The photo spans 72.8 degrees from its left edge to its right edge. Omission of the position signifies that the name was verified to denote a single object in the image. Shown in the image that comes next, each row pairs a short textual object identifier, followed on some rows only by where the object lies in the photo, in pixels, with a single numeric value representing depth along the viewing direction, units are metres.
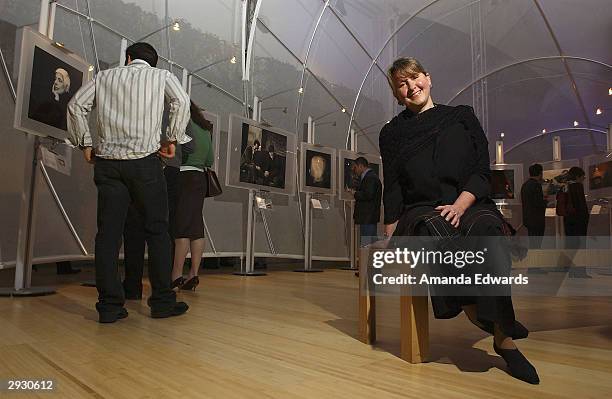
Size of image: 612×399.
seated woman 1.82
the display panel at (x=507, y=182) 12.07
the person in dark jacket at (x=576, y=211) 8.02
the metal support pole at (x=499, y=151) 13.09
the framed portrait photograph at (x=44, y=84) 3.93
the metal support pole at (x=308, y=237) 8.70
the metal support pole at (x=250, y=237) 7.39
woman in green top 4.57
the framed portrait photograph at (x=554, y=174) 11.07
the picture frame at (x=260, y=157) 7.20
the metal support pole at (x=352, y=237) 9.59
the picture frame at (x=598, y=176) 9.35
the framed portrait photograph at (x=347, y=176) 9.59
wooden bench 2.01
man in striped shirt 2.97
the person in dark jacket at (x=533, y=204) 8.21
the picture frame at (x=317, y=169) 8.90
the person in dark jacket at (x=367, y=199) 7.29
